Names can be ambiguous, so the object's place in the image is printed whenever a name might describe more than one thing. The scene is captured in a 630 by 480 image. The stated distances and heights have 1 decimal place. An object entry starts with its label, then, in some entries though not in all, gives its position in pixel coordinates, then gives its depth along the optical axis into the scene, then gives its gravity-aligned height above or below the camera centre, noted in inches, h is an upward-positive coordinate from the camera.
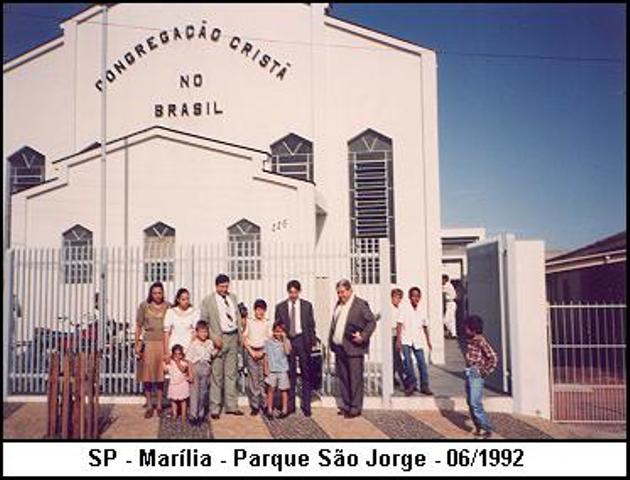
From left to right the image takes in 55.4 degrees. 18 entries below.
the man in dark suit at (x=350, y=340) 278.4 -29.2
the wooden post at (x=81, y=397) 238.7 -46.9
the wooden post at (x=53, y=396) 239.3 -46.7
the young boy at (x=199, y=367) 266.8 -40.3
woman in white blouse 277.1 -21.5
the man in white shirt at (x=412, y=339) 313.9 -33.2
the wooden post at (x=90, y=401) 241.3 -49.0
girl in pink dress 269.1 -44.5
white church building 513.3 +155.1
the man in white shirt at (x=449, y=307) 542.4 -28.7
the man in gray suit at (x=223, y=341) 276.9 -29.4
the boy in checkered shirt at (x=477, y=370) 248.4 -39.1
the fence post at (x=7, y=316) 307.0 -18.6
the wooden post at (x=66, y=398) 239.6 -47.6
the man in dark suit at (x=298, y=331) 279.9 -25.0
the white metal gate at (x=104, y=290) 312.0 -6.3
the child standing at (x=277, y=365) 275.3 -40.5
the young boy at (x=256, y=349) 279.6 -33.3
